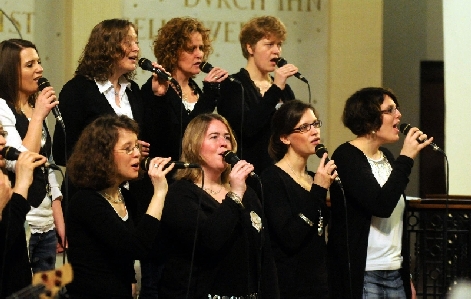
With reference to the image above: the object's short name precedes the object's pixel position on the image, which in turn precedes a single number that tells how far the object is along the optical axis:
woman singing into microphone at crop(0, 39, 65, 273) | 7.90
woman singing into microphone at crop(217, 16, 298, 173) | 9.49
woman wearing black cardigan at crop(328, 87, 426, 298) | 8.57
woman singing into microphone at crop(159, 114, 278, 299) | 7.44
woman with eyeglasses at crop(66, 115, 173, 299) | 7.22
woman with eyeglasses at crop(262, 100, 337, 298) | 8.22
